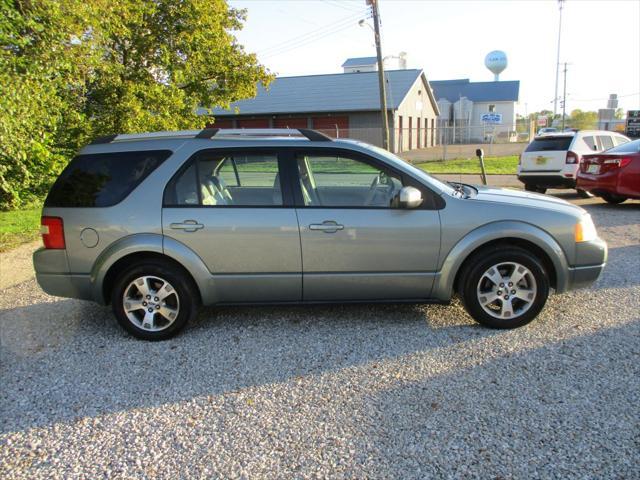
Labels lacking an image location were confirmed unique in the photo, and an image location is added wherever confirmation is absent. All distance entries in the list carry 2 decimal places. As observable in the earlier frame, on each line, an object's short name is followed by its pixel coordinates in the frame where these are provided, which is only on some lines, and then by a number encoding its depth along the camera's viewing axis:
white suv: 12.16
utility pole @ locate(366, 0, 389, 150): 22.17
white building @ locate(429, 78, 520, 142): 58.44
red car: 10.16
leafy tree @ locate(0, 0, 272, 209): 7.03
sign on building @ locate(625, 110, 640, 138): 37.22
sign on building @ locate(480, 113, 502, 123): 44.59
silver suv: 4.31
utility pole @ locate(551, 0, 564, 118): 66.44
